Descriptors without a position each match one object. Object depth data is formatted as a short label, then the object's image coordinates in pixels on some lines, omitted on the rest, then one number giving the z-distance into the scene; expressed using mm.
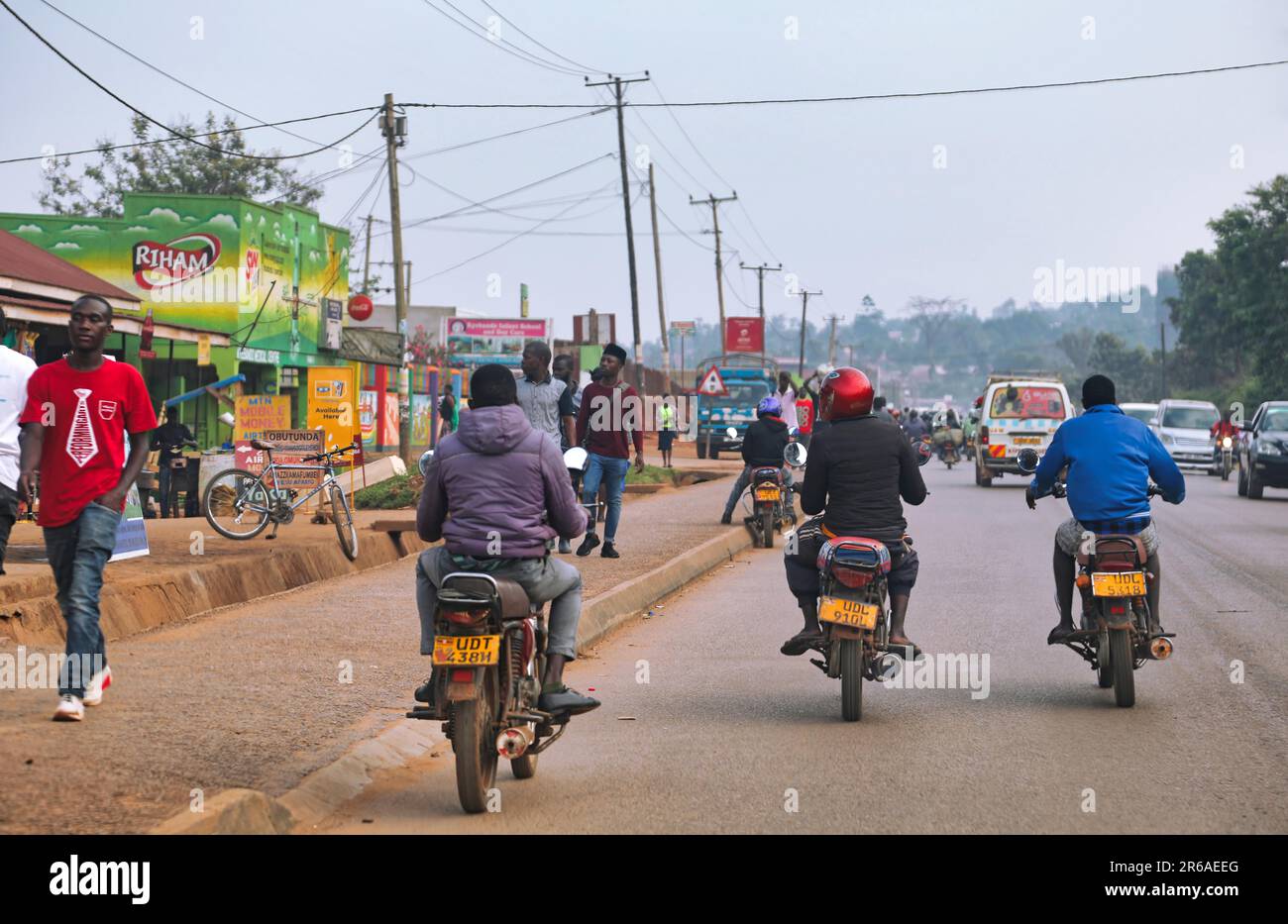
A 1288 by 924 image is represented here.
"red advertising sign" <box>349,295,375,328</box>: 42188
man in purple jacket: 6598
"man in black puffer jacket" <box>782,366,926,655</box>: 8562
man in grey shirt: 13969
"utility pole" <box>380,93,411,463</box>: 33750
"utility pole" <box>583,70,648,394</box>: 43438
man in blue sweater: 8805
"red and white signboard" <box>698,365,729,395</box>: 39641
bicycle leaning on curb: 16328
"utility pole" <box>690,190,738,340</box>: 75438
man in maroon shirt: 15508
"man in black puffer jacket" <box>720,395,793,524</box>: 18311
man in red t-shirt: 7594
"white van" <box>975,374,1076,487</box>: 31875
